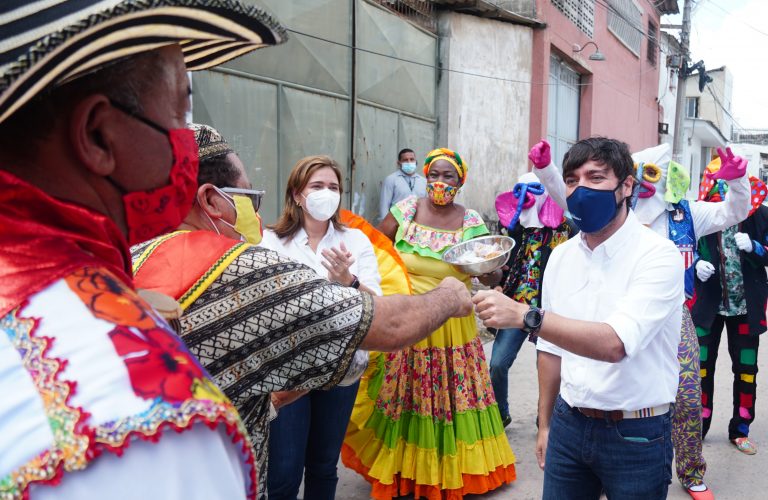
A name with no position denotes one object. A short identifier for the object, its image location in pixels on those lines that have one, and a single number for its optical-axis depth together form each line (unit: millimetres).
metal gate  6453
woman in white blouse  2977
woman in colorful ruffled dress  3982
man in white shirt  2197
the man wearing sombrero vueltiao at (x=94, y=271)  692
